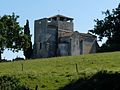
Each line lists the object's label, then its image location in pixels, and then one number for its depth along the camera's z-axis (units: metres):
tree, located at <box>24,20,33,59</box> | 102.51
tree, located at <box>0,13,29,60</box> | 85.31
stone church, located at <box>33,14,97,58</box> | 112.81
